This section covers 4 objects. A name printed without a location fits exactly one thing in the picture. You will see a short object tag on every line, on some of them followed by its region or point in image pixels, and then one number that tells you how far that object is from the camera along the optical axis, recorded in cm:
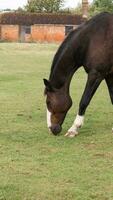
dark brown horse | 878
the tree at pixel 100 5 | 7306
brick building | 7175
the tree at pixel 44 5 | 8975
